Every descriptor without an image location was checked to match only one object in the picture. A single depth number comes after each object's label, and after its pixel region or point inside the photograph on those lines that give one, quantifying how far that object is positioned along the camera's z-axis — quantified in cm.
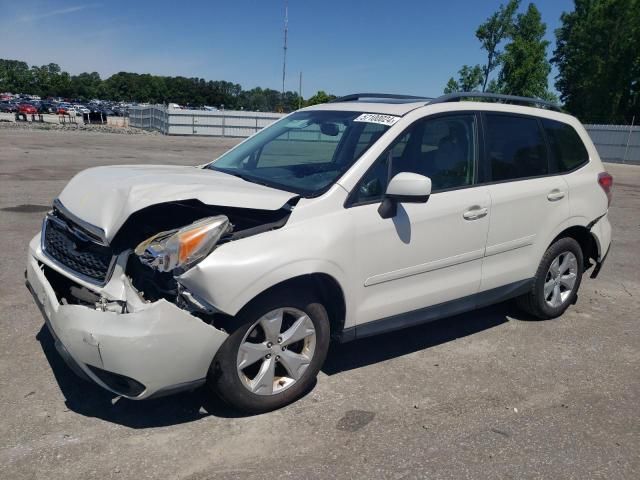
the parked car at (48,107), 6195
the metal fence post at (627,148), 2927
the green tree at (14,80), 13312
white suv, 284
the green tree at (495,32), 4697
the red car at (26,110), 4464
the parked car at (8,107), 5490
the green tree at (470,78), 4694
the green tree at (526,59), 4412
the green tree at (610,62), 4638
